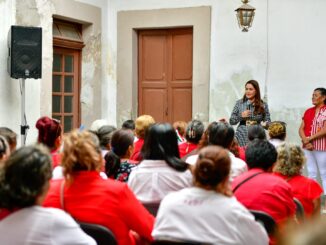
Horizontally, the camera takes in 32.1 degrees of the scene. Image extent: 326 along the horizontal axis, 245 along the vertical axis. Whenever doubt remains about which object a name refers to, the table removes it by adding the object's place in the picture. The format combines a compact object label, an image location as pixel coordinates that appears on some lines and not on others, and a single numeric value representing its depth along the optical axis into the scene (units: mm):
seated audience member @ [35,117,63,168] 3943
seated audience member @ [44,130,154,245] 2633
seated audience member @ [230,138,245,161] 4570
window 8281
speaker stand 6820
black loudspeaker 6719
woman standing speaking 6914
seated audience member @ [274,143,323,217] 3766
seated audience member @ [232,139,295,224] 3023
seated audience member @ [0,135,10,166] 3261
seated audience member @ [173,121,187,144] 6238
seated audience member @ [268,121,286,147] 5562
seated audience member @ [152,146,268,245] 2387
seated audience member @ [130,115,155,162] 5203
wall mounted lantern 7777
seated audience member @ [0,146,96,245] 2172
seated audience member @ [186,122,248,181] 4438
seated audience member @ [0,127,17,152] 3663
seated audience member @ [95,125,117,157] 4664
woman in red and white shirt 7312
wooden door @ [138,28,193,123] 8852
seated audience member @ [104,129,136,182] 3926
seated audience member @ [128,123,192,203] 3318
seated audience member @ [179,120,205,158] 5040
